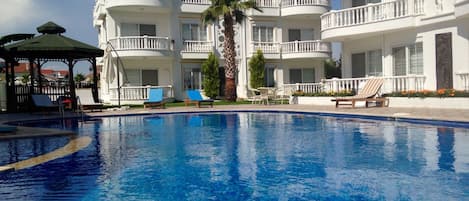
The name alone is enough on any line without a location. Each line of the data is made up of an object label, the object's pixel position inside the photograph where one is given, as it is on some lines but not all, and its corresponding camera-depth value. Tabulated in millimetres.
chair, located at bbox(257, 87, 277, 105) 23422
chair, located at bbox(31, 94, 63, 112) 19141
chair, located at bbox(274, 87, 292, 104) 25869
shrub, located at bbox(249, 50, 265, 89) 29734
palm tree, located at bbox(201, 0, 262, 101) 26016
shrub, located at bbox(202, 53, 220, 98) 28547
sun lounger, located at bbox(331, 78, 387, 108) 18000
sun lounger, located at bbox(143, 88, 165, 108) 22391
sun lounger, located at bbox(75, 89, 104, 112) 20719
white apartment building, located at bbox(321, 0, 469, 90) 17359
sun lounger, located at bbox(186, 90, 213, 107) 22562
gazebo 18906
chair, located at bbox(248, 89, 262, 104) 23962
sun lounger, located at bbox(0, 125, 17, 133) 11596
